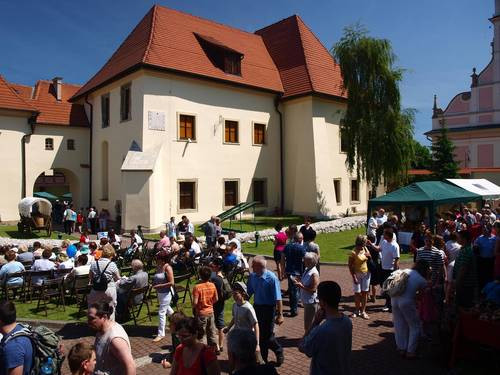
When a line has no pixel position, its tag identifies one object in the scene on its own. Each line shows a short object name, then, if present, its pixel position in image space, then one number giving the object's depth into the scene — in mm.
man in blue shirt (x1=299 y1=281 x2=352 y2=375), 4059
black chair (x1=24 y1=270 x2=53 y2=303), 10297
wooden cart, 20797
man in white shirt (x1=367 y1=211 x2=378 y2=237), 16347
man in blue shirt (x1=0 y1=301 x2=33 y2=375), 4008
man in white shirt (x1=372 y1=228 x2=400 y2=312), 9031
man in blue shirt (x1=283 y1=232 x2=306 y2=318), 8945
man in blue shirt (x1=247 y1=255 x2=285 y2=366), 6340
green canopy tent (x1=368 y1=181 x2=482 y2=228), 16328
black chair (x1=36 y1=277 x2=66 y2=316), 9695
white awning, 20950
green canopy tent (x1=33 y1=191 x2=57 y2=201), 32719
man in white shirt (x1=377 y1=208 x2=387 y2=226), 16822
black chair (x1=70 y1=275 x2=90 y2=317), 9625
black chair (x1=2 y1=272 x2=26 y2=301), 9950
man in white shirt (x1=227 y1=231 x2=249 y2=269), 10395
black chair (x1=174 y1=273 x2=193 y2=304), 8945
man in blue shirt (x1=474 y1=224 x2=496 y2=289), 8874
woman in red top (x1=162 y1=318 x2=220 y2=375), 3898
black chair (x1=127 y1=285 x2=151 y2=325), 8195
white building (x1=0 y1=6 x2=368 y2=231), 22844
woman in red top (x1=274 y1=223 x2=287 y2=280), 11742
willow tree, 24219
